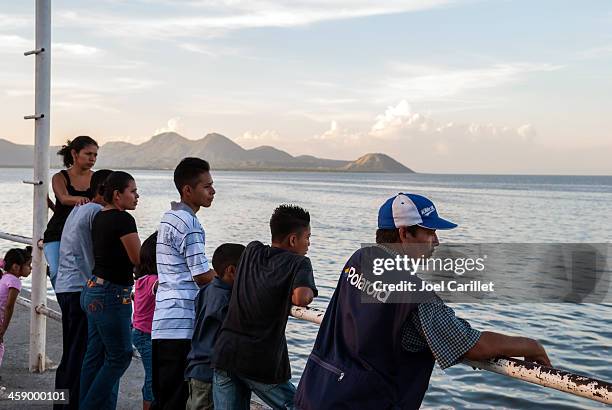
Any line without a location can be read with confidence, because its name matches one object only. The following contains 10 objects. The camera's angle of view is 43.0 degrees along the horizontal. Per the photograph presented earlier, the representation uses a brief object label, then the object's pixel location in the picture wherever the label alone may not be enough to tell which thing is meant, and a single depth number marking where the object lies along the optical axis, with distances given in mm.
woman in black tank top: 5168
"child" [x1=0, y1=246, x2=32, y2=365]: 5544
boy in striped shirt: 3871
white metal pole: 5820
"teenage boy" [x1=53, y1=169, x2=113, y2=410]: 4633
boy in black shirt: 3209
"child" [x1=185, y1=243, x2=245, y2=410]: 3574
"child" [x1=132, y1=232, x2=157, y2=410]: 4355
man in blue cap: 2365
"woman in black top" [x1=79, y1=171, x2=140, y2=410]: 4301
